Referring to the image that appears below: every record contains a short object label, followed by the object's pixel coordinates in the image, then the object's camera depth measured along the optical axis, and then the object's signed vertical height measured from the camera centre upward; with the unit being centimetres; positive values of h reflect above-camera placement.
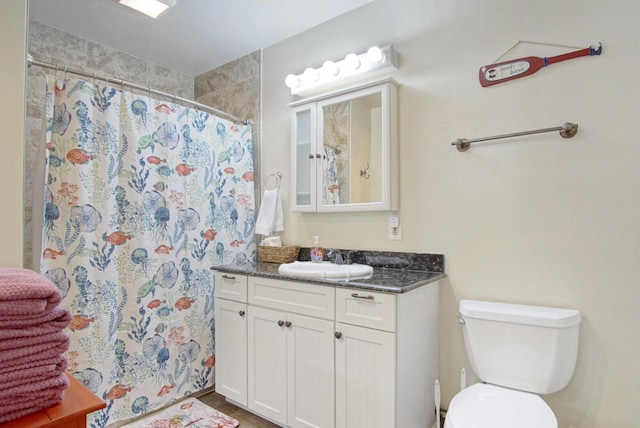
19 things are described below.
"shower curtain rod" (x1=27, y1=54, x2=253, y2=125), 173 +77
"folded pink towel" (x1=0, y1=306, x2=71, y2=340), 78 -23
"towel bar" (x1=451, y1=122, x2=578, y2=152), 163 +41
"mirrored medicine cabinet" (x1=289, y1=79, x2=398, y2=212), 210 +44
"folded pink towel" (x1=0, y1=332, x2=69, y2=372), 78 -28
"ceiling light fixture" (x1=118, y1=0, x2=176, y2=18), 213 +126
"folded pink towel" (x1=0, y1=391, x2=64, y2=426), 77 -40
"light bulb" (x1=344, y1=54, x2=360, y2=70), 219 +95
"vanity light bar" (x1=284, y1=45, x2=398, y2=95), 210 +92
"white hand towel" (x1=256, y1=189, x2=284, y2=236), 262 +6
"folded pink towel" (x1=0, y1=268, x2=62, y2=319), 78 -16
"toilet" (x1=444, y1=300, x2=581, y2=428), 136 -58
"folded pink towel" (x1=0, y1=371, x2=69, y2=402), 77 -36
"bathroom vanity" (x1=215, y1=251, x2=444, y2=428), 161 -61
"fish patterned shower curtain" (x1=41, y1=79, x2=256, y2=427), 186 -6
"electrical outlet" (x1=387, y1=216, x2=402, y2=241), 213 -3
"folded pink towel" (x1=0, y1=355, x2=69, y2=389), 77 -33
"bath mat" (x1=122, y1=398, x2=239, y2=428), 205 -112
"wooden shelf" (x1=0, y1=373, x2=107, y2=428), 78 -42
